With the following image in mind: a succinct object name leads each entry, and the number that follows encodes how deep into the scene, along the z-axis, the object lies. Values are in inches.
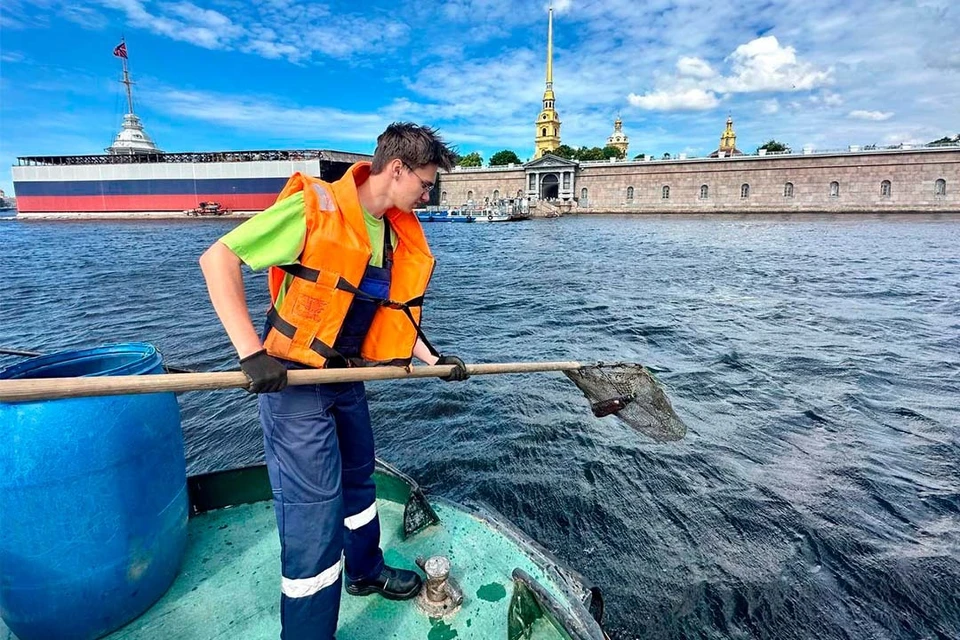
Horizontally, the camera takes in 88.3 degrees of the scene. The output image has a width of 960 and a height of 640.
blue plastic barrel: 77.4
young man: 74.3
